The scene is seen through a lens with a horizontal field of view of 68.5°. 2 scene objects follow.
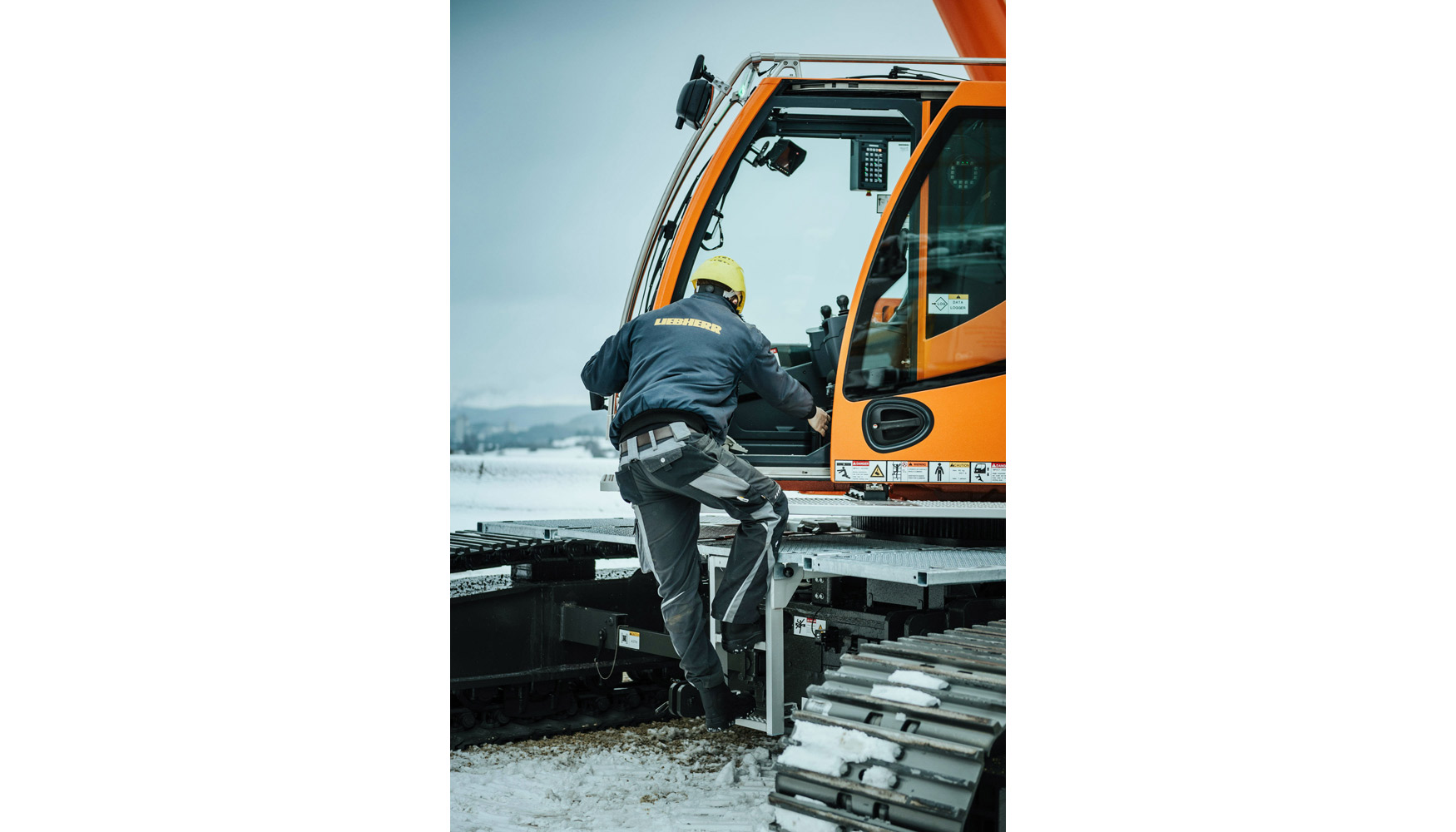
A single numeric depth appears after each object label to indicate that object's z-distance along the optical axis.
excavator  3.63
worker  3.57
